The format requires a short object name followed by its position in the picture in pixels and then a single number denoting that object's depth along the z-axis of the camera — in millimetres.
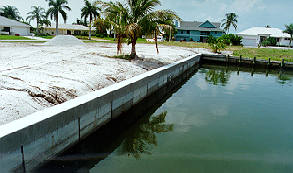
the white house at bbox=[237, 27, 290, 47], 58469
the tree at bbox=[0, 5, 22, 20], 69000
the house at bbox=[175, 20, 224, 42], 67188
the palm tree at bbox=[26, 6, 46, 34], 65250
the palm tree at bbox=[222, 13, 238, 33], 77312
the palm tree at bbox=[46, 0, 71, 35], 53656
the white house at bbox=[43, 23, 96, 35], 66062
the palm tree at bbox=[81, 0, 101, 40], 55603
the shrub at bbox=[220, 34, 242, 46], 44656
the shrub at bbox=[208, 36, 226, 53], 30991
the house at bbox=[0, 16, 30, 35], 47094
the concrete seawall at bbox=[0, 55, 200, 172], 4121
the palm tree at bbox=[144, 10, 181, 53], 14023
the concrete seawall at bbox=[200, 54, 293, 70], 25453
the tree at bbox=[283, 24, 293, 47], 56097
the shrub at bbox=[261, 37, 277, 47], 52600
